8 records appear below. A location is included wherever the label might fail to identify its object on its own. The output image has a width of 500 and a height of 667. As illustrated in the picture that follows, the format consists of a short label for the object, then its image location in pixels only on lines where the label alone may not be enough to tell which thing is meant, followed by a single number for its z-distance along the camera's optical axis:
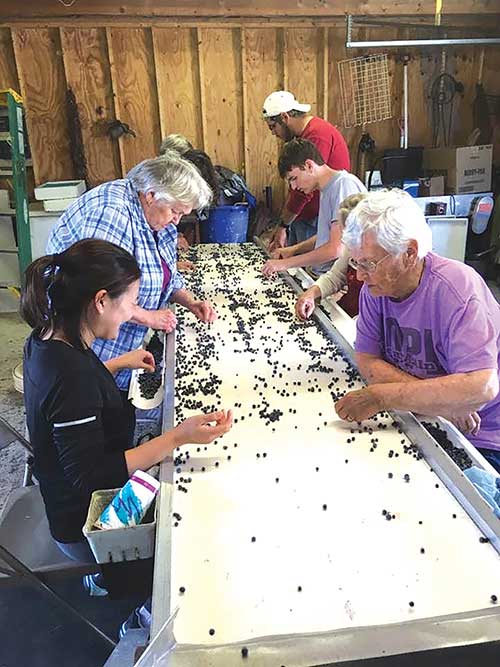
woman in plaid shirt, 2.16
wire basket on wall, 5.39
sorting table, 0.91
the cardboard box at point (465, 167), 5.30
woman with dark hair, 1.33
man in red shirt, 3.60
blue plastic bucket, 4.44
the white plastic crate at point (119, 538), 1.17
